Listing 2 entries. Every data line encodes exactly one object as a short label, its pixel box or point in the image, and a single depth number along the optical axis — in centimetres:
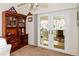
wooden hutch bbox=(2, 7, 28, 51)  173
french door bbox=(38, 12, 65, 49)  194
